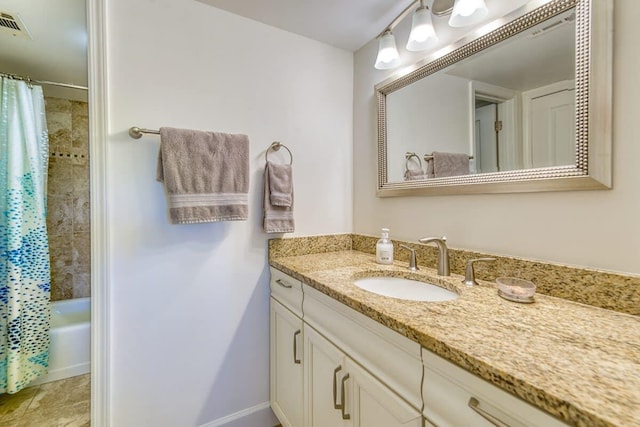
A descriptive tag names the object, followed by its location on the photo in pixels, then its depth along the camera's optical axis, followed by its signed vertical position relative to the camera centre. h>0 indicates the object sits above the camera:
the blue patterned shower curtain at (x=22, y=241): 1.66 -0.17
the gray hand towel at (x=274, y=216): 1.42 -0.03
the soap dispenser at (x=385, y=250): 1.37 -0.20
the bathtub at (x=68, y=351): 1.86 -0.94
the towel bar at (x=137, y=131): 1.18 +0.34
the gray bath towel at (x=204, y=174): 1.19 +0.17
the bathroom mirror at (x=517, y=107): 0.81 +0.37
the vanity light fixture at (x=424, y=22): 1.05 +0.77
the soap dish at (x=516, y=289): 0.85 -0.25
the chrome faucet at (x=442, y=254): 1.15 -0.19
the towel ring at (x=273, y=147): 1.50 +0.34
